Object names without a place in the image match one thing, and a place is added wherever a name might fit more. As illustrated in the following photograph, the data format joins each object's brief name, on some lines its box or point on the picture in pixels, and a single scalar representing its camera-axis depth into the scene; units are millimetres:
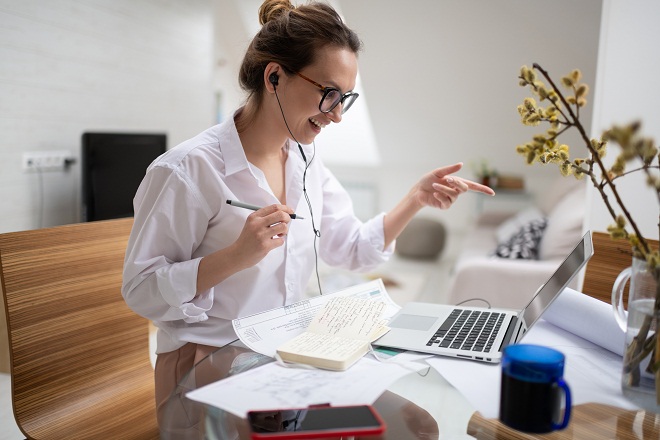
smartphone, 731
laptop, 1000
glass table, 836
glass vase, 810
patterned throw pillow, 3338
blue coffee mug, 730
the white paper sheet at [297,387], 809
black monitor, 3191
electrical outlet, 2949
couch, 3070
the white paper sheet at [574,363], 881
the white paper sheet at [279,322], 1063
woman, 1228
